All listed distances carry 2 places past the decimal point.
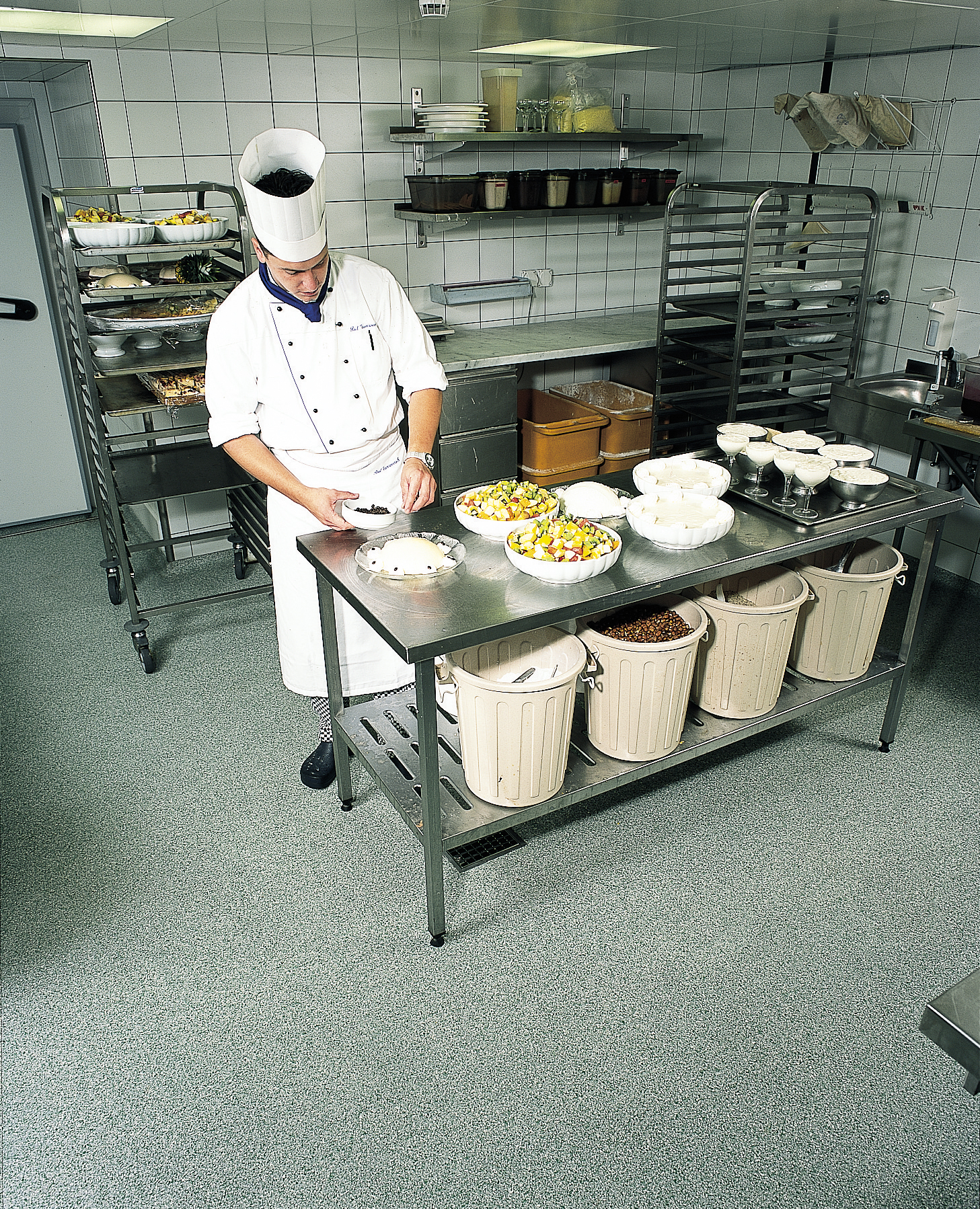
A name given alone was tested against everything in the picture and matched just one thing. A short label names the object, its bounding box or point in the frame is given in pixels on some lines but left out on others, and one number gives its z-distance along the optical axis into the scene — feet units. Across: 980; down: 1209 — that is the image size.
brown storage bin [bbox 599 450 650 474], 15.93
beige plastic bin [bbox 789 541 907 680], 9.07
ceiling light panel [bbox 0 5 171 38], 8.98
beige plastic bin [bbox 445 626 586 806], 7.11
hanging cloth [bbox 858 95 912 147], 12.42
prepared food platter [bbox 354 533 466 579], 7.30
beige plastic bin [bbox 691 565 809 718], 8.36
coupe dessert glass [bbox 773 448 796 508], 8.43
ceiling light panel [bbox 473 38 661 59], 11.96
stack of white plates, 13.29
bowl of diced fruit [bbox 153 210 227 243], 11.03
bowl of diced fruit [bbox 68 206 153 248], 10.49
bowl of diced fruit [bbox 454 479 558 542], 7.88
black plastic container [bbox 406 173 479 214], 13.60
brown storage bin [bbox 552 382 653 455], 15.69
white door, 14.57
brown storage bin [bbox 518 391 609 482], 15.24
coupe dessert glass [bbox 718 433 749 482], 8.96
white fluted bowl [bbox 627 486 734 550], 7.64
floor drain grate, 8.16
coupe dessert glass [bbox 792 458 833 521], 8.32
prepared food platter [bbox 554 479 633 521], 8.19
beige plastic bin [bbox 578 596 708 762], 7.67
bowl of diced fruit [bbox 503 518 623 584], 7.07
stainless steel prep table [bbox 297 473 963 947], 6.75
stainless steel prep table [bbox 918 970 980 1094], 4.31
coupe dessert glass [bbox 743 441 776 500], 8.86
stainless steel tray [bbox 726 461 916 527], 8.36
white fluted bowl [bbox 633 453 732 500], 8.41
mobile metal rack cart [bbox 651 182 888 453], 12.54
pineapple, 11.68
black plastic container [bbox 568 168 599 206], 14.98
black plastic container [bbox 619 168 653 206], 15.47
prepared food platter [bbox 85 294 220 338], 10.60
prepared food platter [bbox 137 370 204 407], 11.34
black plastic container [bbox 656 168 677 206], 15.78
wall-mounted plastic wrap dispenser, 15.20
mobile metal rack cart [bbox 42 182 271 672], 10.84
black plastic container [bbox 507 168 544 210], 14.46
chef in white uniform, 7.68
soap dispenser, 12.10
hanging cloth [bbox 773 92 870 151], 12.50
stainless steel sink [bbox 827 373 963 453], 11.97
